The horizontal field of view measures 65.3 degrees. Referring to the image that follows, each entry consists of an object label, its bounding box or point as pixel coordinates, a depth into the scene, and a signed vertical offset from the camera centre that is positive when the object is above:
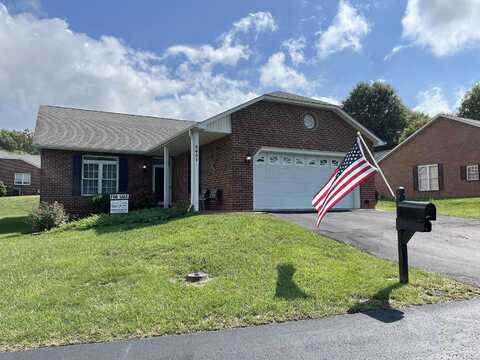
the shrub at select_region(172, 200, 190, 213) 12.43 -0.52
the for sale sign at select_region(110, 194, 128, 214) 13.91 -0.43
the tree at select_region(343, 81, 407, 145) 44.91 +9.52
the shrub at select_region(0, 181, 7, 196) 36.12 +0.41
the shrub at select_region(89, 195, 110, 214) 15.87 -0.53
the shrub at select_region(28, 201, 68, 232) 12.78 -0.86
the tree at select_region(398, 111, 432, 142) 41.89 +7.99
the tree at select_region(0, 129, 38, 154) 74.62 +10.78
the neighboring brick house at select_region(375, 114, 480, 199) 22.59 +1.96
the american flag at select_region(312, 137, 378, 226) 6.34 +0.25
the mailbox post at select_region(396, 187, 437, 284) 5.25 -0.44
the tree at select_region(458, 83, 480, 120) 42.78 +9.89
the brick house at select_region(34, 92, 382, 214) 13.11 +1.40
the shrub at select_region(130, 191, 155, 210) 16.39 -0.35
